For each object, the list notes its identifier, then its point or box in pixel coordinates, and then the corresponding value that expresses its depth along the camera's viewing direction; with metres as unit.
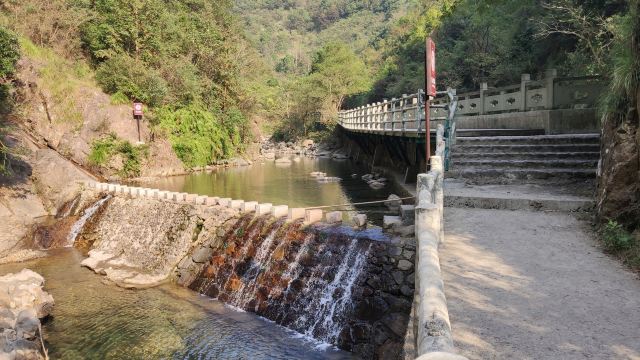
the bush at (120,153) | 23.92
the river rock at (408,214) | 8.09
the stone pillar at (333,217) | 10.36
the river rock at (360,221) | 9.81
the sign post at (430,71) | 7.31
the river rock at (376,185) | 20.92
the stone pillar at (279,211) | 11.21
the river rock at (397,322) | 7.31
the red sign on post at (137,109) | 25.89
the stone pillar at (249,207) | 12.04
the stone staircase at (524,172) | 7.97
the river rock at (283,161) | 35.40
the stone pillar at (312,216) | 10.47
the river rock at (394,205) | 15.21
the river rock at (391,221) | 8.21
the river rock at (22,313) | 7.40
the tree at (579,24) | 11.69
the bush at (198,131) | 28.73
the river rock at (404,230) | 8.02
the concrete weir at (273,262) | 7.92
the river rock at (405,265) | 7.84
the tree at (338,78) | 48.66
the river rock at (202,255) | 11.38
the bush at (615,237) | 5.56
